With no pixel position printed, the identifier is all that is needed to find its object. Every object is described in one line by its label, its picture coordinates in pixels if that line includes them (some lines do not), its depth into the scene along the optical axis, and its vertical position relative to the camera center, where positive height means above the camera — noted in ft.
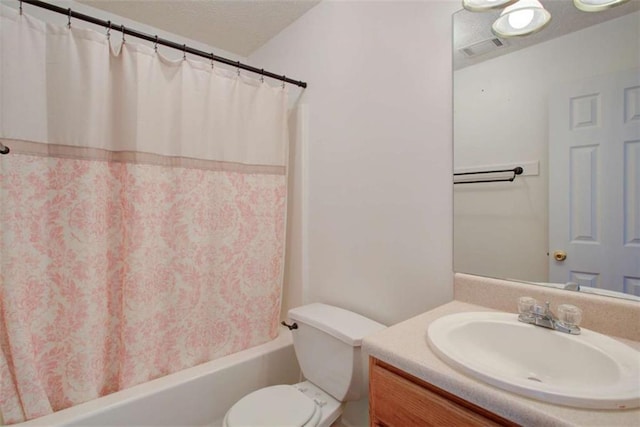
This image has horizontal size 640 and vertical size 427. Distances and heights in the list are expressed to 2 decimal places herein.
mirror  2.73 +0.71
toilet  3.84 -2.39
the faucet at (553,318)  2.61 -0.95
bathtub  3.91 -2.68
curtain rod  3.73 +2.61
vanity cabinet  2.02 -1.43
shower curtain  3.67 -0.02
